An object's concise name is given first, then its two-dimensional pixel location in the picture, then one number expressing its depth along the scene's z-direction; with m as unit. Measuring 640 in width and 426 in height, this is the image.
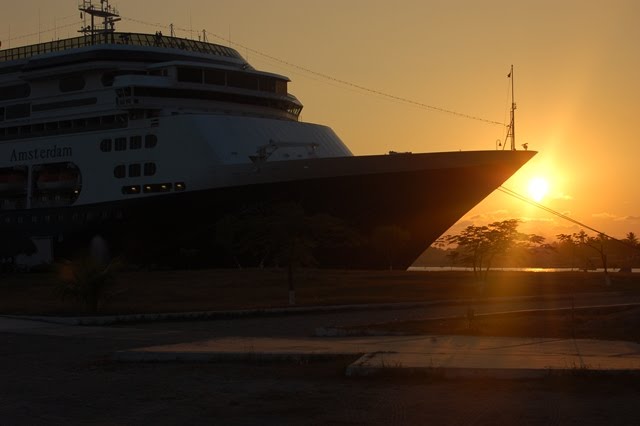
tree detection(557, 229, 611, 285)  57.56
